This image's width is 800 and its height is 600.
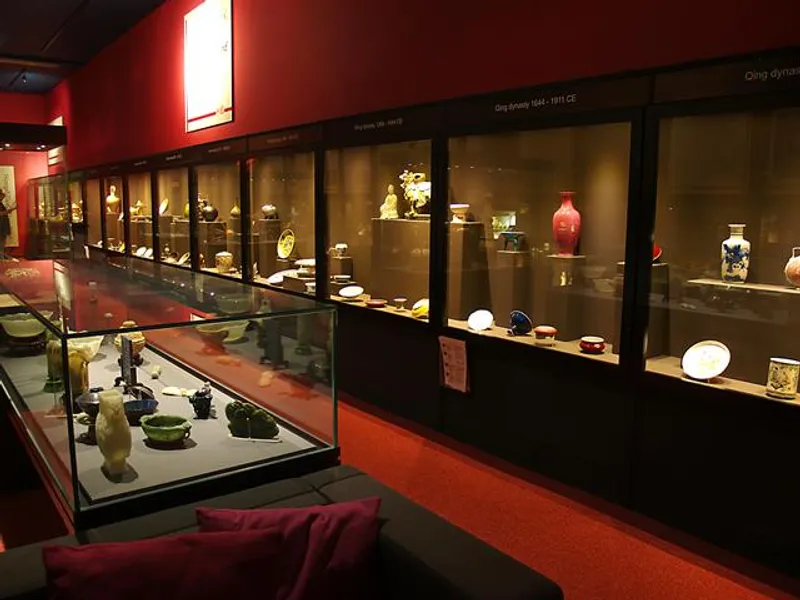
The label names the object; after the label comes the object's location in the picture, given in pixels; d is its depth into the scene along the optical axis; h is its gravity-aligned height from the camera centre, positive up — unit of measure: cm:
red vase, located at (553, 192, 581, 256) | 373 -12
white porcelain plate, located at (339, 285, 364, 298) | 501 -62
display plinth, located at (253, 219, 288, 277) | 598 -38
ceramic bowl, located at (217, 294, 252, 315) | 217 -32
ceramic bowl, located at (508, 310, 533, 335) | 378 -62
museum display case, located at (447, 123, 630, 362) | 356 -17
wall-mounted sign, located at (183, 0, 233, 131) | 634 +120
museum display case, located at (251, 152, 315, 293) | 550 -14
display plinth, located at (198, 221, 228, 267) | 686 -38
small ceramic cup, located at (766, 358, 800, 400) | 274 -65
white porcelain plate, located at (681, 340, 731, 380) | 299 -64
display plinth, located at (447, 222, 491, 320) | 411 -40
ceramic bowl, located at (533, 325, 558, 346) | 365 -66
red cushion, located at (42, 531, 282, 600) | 131 -67
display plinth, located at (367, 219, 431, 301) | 450 -37
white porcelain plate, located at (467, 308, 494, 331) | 398 -64
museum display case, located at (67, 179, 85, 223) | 1090 -3
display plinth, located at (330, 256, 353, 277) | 511 -45
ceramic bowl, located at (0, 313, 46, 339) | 254 -46
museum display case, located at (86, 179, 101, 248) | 1012 -19
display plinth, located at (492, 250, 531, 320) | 404 -44
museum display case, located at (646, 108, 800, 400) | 289 -20
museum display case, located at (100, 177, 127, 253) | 940 -21
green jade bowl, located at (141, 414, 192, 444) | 204 -63
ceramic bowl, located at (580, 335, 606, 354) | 339 -65
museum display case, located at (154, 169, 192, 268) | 753 -19
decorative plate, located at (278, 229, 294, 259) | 584 -35
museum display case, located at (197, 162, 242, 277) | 654 -19
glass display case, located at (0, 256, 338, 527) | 186 -57
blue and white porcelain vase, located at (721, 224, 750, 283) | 304 -22
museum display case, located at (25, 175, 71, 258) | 978 -29
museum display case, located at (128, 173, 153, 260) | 850 -20
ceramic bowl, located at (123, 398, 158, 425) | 209 -60
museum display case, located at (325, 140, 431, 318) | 453 -15
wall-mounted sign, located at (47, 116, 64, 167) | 1195 +68
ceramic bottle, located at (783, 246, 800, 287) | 285 -25
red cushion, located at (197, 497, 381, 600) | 146 -70
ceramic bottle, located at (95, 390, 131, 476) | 188 -60
